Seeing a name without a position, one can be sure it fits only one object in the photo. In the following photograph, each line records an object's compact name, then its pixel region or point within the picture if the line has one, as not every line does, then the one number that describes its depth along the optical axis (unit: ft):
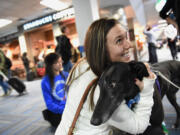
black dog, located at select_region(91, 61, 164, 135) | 2.22
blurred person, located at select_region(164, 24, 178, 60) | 18.90
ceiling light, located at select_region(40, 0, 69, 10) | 19.40
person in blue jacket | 7.35
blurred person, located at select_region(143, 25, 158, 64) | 19.81
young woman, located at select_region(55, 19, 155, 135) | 2.38
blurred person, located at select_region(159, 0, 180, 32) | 3.20
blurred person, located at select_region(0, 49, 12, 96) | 16.52
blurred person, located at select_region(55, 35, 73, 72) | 11.05
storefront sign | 22.50
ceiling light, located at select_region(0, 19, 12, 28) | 23.03
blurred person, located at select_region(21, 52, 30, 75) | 28.93
